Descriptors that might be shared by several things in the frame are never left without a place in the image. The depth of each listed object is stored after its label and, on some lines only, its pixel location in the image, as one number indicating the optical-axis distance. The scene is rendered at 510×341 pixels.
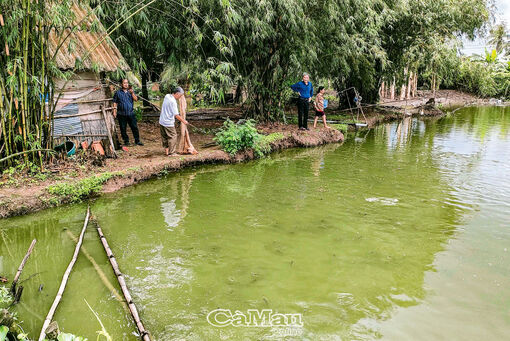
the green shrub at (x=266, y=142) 10.30
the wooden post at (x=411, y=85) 23.67
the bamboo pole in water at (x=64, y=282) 3.30
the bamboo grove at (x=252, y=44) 6.57
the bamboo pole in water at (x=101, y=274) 4.17
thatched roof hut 8.30
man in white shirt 8.78
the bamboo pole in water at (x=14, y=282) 3.78
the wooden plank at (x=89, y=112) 8.66
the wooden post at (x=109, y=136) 8.55
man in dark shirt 9.72
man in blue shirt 11.82
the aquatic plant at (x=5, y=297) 3.91
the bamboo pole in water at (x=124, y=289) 3.31
